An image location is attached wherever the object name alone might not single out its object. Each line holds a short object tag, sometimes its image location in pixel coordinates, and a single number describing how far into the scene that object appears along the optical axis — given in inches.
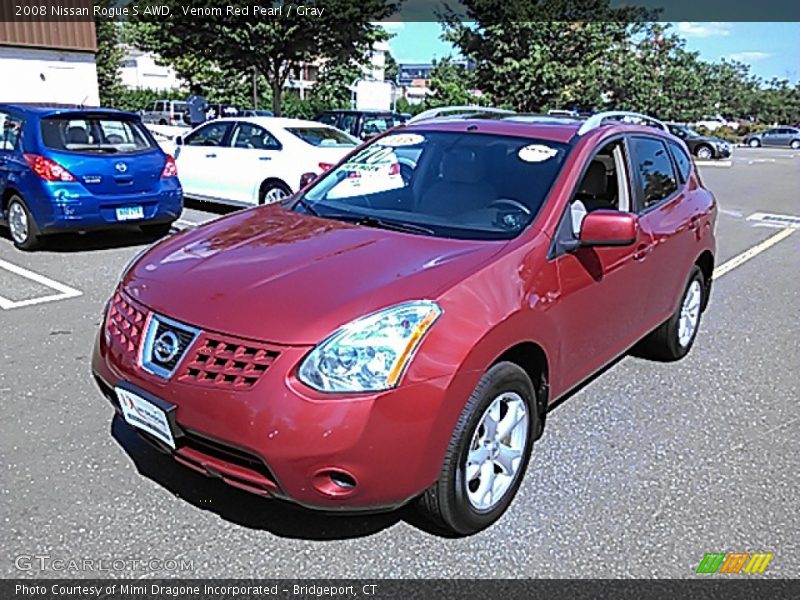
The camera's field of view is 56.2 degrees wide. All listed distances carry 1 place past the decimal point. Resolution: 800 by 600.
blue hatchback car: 300.8
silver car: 1929.1
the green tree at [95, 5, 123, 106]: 1560.0
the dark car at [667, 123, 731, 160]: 1269.7
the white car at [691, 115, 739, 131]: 2195.3
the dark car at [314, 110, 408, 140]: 664.4
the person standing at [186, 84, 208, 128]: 1131.5
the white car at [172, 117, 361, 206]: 391.5
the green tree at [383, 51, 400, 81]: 2999.0
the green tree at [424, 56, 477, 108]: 1318.9
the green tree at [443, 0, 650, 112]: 1128.8
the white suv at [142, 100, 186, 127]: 1354.6
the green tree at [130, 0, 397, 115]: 838.5
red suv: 100.7
